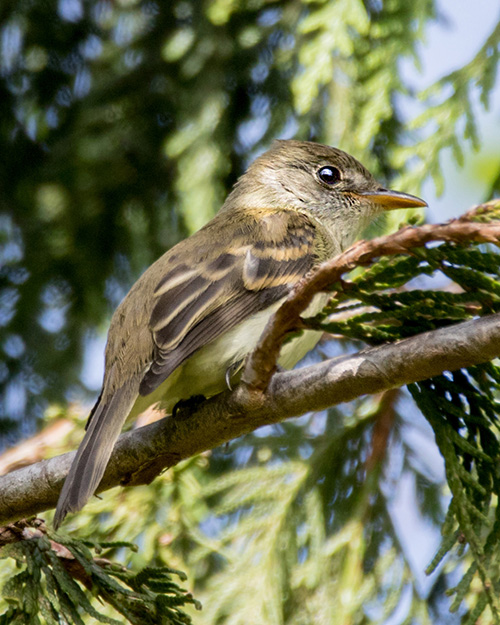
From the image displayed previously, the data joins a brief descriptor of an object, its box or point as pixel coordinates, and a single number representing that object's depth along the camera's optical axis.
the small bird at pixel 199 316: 5.58
